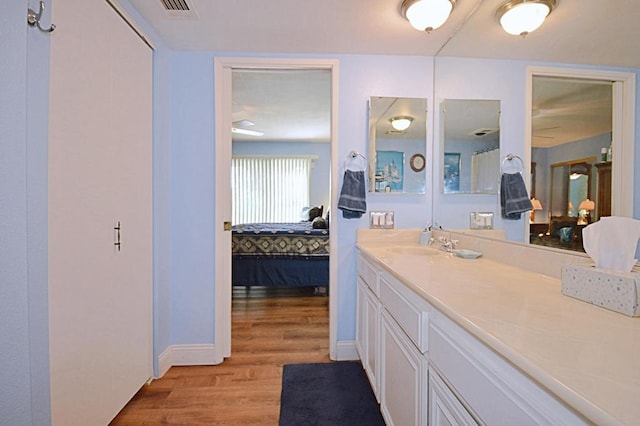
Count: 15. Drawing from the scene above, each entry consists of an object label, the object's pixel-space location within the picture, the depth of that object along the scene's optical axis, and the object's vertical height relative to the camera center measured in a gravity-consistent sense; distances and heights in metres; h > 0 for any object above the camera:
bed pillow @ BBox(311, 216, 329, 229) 4.21 -0.18
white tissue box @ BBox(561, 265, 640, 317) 0.78 -0.21
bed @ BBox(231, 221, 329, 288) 3.77 -0.59
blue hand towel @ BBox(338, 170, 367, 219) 2.18 +0.13
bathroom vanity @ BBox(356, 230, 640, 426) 0.49 -0.27
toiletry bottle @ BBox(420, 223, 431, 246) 2.17 -0.18
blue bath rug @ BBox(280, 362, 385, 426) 1.64 -1.11
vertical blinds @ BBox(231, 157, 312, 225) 6.72 +0.51
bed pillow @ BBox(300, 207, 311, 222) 6.29 -0.06
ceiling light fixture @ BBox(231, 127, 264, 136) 5.44 +1.47
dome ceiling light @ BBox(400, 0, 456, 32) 1.57 +1.05
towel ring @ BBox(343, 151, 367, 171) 2.24 +0.38
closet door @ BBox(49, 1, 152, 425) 1.22 +0.00
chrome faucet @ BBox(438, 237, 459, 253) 1.88 -0.20
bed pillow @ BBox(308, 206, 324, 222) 6.07 -0.04
